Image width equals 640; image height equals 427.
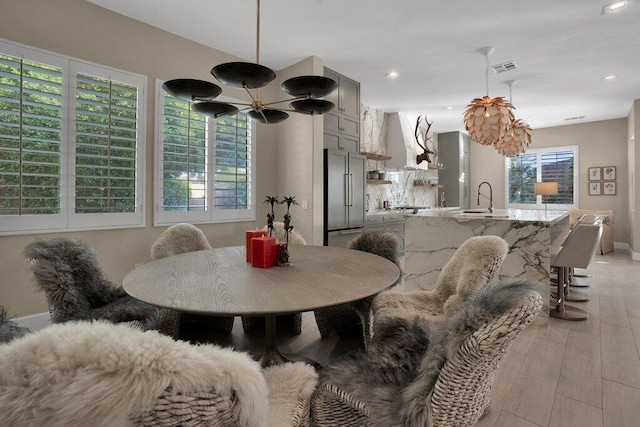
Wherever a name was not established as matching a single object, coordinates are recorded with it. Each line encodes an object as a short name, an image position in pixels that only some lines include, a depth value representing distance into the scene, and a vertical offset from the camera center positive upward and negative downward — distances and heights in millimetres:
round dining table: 1223 -327
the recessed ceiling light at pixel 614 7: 3014 +1939
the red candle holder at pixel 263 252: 1797 -224
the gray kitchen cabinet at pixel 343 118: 4558 +1385
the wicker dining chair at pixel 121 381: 474 -275
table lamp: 6008 +450
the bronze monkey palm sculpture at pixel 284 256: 1855 -252
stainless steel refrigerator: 4410 +240
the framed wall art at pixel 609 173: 7200 +880
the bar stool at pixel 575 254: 3014 -395
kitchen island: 2986 -271
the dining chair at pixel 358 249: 2410 -367
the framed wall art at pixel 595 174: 7375 +878
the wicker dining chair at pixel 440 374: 875 -538
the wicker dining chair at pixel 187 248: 2539 -294
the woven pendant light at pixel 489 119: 3473 +1012
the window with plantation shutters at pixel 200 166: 3480 +533
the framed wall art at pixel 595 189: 7371 +537
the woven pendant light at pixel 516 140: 4289 +964
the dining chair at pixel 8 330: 1284 -493
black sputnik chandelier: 1701 +728
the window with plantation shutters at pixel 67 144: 2588 +598
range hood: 6703 +1424
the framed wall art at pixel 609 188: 7203 +545
